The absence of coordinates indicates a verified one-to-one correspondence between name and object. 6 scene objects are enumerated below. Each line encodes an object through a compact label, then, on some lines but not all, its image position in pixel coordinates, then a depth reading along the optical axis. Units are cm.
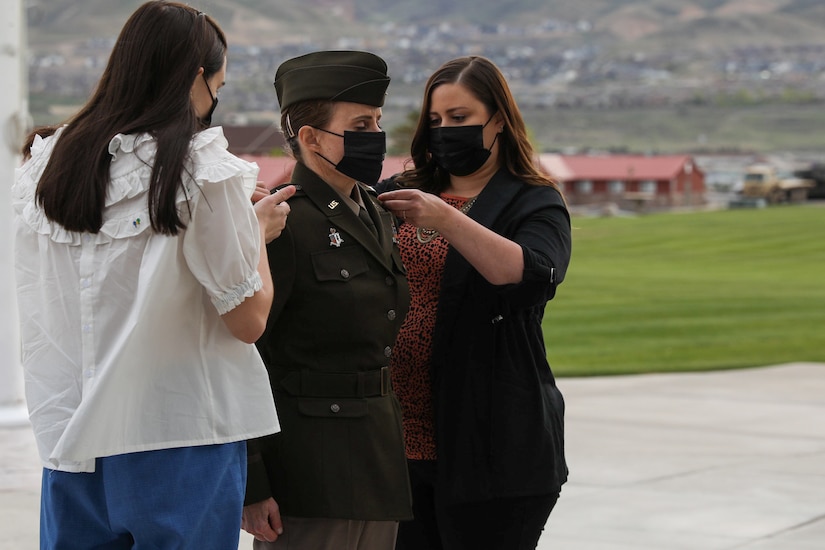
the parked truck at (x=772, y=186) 12723
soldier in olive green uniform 445
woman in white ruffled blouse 374
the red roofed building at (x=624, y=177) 15961
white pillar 1166
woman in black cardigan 514
